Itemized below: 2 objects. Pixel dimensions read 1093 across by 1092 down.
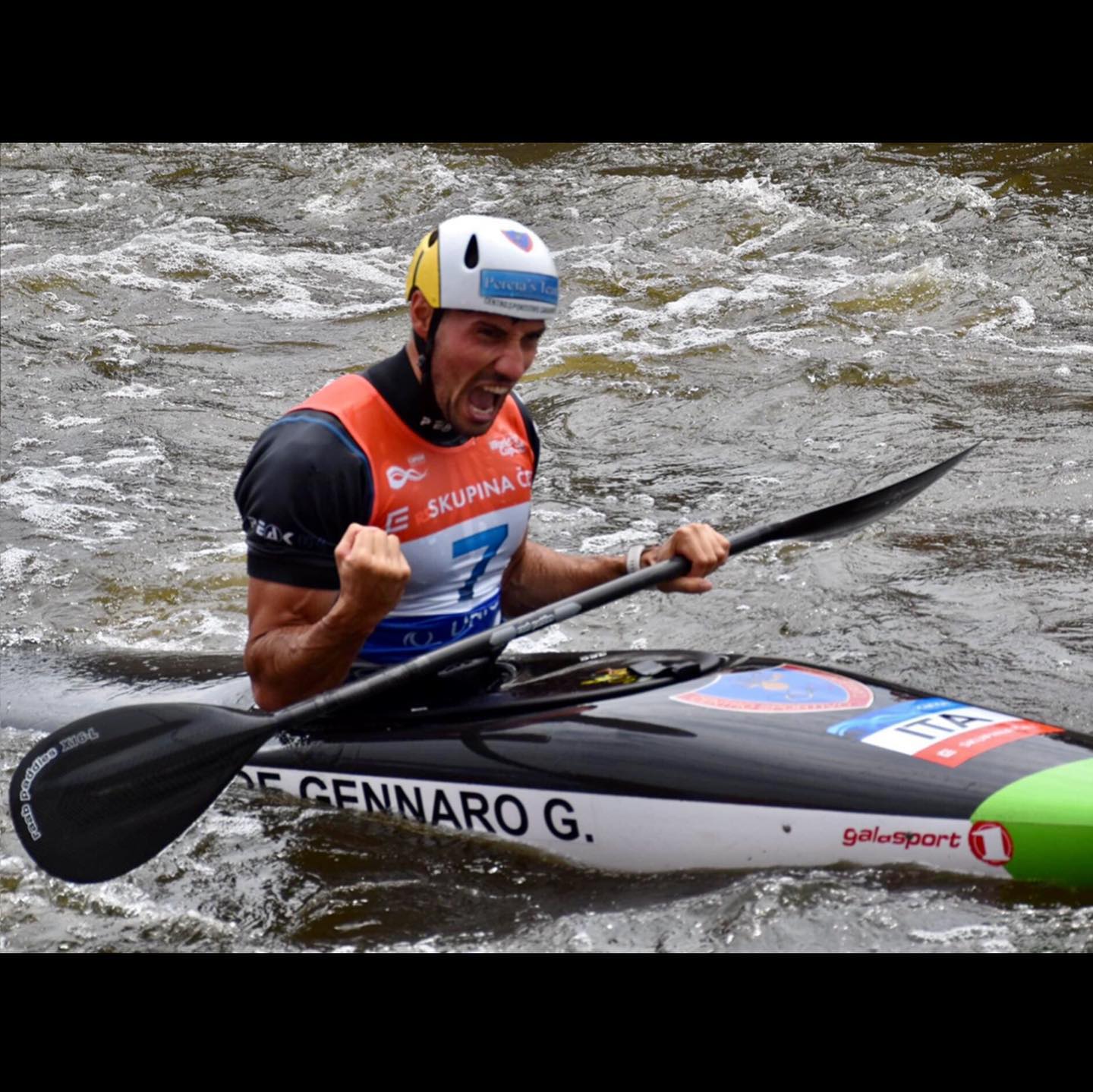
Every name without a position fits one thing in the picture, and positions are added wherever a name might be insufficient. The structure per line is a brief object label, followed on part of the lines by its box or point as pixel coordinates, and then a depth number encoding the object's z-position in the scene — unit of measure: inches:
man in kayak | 256.8
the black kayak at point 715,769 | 246.7
